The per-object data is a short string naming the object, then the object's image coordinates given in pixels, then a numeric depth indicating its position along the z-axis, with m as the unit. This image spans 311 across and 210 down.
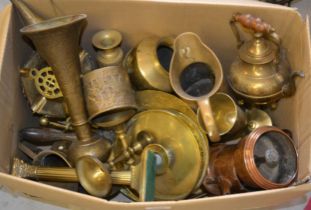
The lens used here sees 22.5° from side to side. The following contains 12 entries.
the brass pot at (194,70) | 1.55
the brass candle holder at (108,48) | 1.63
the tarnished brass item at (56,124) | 1.66
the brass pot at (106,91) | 1.55
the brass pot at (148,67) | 1.63
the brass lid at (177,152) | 1.55
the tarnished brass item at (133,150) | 1.59
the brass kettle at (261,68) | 1.55
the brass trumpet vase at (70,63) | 1.50
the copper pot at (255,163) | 1.50
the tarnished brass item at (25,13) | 1.58
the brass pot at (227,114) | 1.60
